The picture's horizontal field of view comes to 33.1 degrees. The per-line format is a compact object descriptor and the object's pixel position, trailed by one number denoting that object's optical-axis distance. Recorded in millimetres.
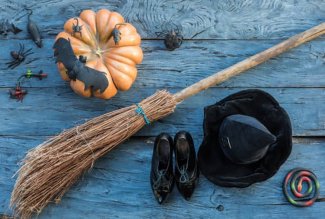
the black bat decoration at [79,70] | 2553
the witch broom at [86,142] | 2605
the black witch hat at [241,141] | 2463
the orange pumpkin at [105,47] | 2594
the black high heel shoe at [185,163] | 2621
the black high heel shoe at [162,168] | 2627
